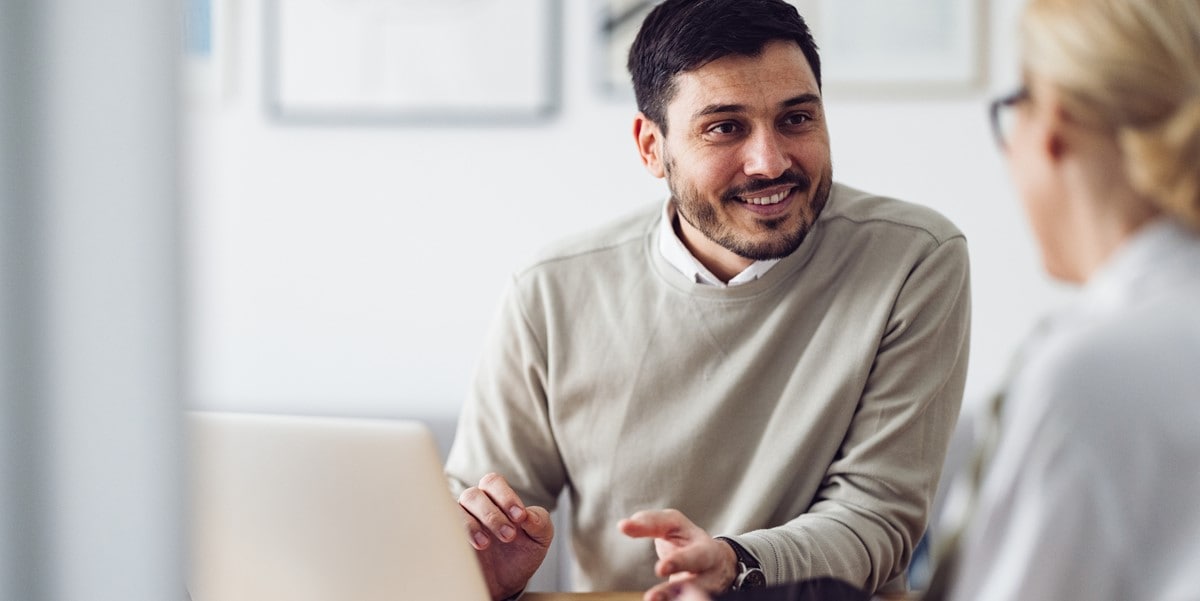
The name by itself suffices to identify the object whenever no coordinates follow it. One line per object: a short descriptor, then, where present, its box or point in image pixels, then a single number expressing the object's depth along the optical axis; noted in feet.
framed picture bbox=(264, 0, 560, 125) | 8.17
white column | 3.54
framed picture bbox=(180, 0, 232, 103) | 8.54
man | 4.93
